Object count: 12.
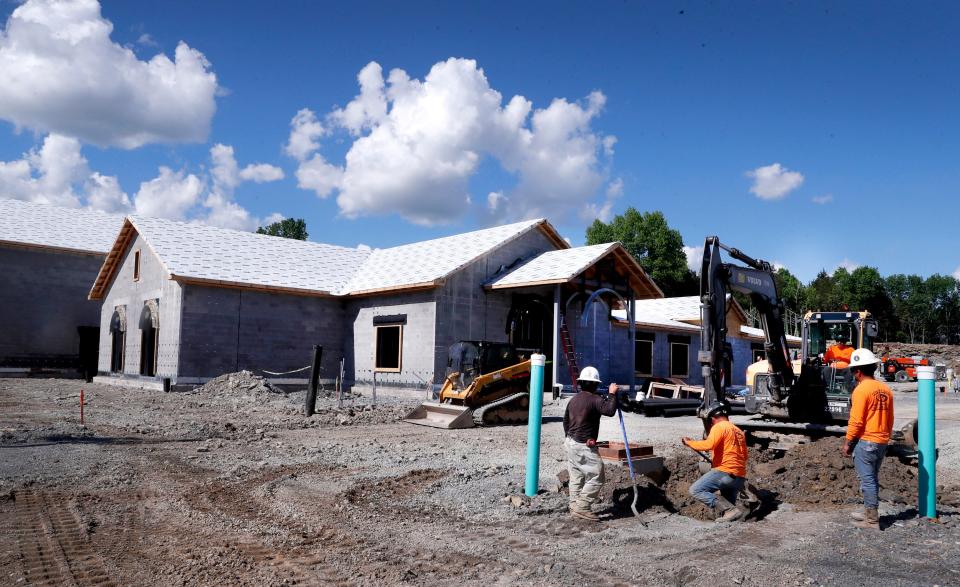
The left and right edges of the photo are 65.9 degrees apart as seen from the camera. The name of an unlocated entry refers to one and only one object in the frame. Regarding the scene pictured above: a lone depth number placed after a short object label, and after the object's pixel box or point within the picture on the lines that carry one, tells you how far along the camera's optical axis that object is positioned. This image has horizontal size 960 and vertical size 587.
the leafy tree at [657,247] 67.38
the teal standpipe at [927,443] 7.73
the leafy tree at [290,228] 88.38
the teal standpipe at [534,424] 8.60
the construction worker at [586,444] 7.74
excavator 11.01
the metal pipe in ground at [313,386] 17.48
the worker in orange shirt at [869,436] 7.45
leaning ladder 23.06
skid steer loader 16.62
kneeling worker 7.74
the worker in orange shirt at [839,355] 12.99
